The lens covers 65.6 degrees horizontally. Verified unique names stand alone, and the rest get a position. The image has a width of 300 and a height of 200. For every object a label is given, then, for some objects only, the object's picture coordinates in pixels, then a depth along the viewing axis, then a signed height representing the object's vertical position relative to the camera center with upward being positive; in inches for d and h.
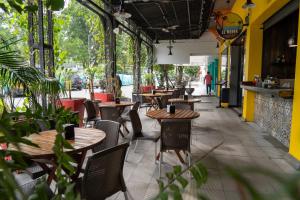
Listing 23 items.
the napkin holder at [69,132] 93.7 -21.5
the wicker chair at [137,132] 144.1 -33.5
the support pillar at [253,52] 261.1 +32.7
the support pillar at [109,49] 307.1 +41.1
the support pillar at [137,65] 446.9 +29.1
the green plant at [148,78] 505.8 +3.2
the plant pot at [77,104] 212.1 -22.7
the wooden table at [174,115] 144.2 -22.5
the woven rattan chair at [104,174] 68.3 -29.7
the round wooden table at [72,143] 79.7 -24.6
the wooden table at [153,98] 300.2 -24.9
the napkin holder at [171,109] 156.5 -19.4
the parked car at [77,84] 560.8 -13.5
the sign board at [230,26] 234.2 +56.1
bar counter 176.1 -28.1
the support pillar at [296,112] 142.9 -18.9
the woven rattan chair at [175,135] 122.7 -29.2
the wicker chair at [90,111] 200.5 -27.5
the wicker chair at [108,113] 191.6 -27.5
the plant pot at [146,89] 436.8 -17.1
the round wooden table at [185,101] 229.8 -20.6
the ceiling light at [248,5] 193.3 +63.9
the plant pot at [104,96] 287.3 -20.8
